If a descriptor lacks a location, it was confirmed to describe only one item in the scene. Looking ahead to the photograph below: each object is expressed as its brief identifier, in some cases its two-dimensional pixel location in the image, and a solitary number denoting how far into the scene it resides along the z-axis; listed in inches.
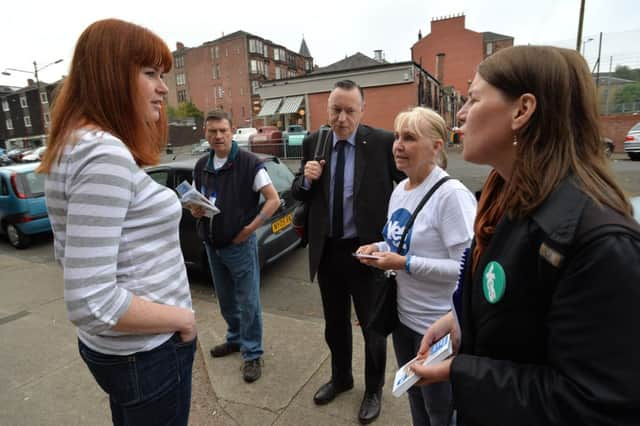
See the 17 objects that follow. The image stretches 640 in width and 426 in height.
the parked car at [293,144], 758.5
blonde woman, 66.8
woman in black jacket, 27.1
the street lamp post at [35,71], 997.8
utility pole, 492.5
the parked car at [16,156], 1175.0
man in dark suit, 92.8
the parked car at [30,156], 1049.2
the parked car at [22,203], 270.4
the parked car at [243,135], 851.7
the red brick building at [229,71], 2258.9
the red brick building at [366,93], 1027.9
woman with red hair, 40.2
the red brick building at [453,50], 1560.0
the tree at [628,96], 770.8
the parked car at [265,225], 188.1
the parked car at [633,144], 578.2
